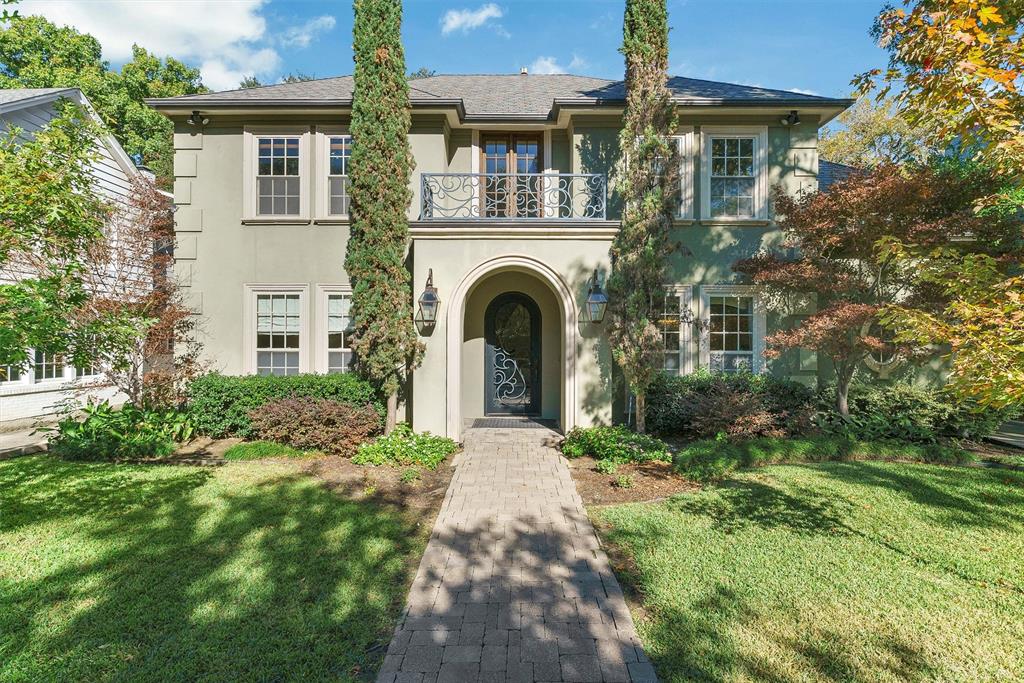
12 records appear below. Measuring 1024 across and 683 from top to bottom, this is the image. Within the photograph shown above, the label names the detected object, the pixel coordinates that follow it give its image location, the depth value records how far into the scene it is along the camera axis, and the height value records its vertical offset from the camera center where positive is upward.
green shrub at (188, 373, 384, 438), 8.80 -0.96
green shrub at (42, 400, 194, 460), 7.66 -1.56
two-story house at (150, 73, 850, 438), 10.28 +2.93
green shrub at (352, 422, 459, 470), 7.48 -1.75
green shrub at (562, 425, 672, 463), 7.56 -1.68
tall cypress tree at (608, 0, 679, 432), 8.23 +2.57
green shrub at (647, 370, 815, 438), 8.40 -1.15
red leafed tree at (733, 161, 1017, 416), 7.81 +1.83
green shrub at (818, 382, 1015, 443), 8.66 -1.38
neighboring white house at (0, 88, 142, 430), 10.93 -0.88
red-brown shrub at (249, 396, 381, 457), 7.97 -1.40
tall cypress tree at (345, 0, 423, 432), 8.34 +2.56
